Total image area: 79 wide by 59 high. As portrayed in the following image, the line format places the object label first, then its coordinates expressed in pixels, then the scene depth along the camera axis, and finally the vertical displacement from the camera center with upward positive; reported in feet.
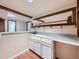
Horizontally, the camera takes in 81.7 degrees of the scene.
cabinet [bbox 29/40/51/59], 4.13 -2.17
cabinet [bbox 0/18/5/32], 11.16 +1.03
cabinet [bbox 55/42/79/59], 3.04 -1.64
